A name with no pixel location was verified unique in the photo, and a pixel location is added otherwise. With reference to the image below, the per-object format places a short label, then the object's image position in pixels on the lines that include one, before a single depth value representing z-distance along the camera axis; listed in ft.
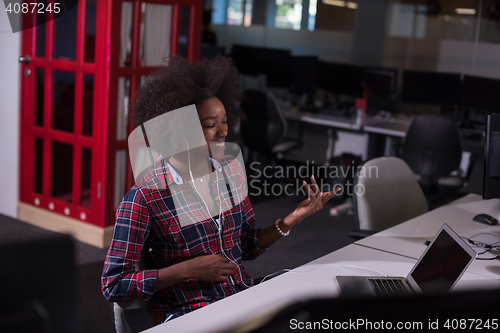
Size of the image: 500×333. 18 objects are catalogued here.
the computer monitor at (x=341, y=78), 16.78
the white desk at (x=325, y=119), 15.23
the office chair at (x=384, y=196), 7.02
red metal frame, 9.87
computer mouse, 7.11
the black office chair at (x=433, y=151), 12.02
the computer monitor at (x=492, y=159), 6.26
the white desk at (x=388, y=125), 14.40
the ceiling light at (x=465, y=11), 17.99
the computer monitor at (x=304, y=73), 17.49
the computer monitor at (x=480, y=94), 14.52
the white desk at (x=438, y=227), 5.74
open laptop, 4.45
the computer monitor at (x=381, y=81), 16.41
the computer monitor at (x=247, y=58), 19.22
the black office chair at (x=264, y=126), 14.64
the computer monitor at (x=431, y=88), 15.43
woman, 4.43
